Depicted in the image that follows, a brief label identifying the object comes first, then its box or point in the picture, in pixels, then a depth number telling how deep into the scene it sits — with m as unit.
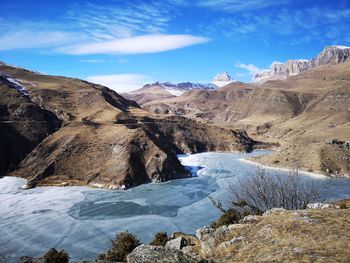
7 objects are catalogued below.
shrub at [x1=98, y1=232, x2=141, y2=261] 29.38
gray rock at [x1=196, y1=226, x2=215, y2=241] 22.78
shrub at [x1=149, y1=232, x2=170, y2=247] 29.80
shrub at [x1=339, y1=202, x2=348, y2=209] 27.94
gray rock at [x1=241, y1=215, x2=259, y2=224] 23.16
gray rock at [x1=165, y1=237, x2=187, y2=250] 23.06
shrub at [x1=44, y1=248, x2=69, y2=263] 28.27
